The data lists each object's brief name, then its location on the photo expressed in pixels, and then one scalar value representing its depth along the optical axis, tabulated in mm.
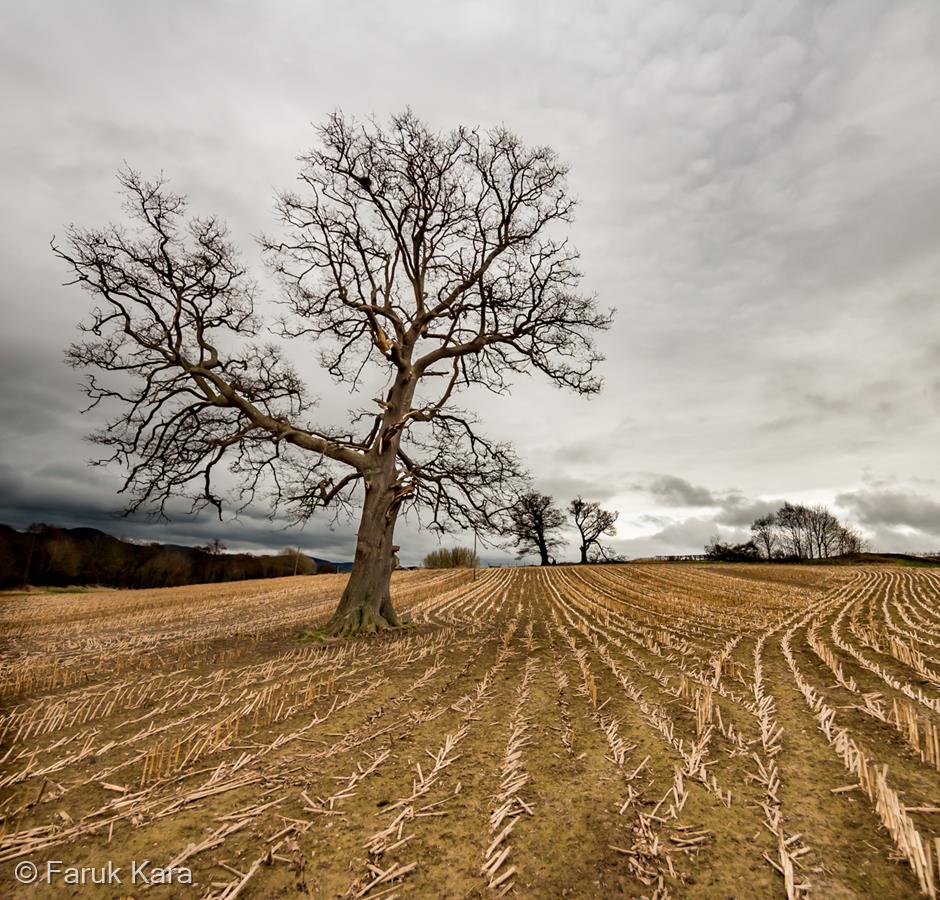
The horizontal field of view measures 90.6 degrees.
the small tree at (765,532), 98125
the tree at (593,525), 77375
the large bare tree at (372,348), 11672
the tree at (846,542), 94438
